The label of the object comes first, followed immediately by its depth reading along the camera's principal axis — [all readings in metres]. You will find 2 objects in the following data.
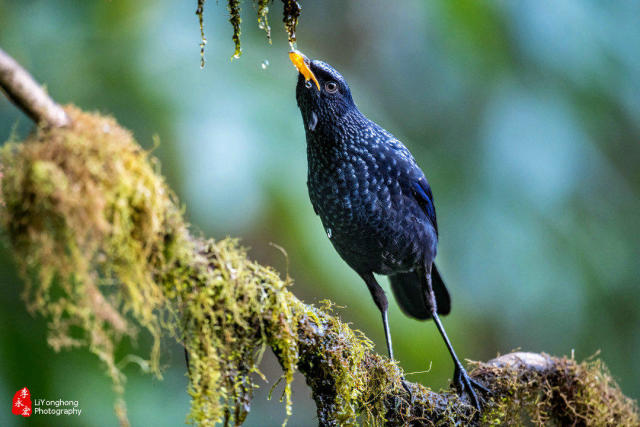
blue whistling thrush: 5.97
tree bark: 3.41
